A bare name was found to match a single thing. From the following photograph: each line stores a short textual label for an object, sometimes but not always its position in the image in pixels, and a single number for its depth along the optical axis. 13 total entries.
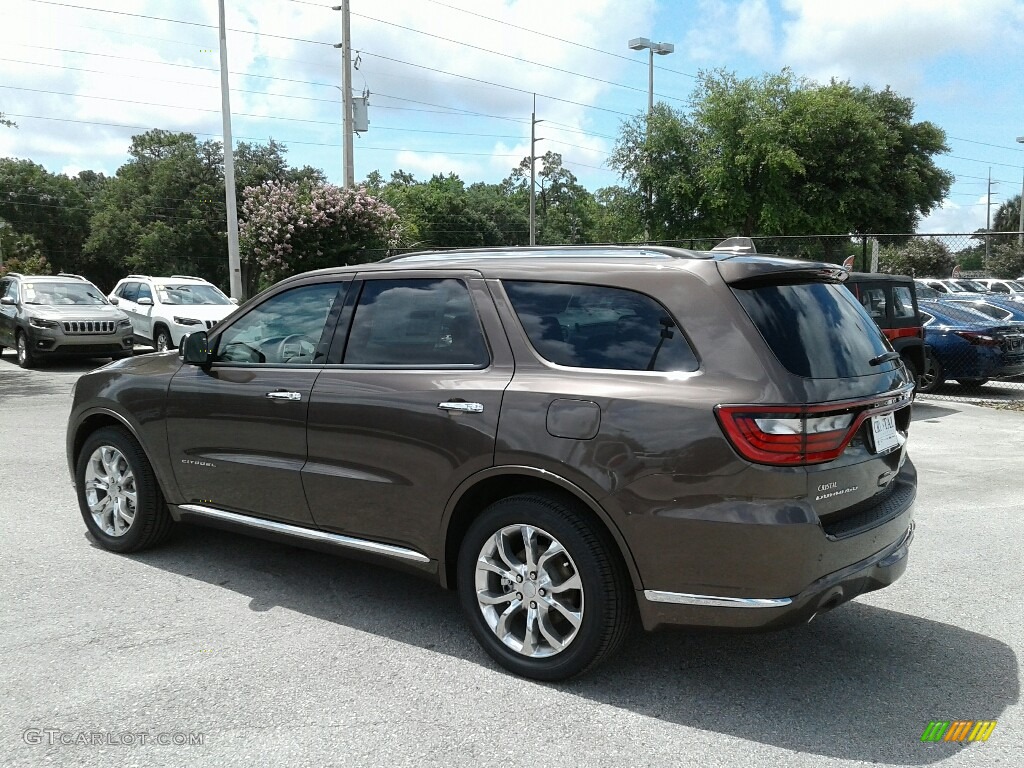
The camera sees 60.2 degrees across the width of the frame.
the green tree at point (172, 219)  58.03
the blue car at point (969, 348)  13.14
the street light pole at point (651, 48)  33.60
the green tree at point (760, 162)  29.23
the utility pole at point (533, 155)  49.89
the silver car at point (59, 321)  16.41
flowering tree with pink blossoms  20.63
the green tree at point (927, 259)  50.62
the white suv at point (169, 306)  17.30
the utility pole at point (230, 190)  23.81
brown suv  3.18
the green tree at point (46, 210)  63.03
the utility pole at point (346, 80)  23.66
